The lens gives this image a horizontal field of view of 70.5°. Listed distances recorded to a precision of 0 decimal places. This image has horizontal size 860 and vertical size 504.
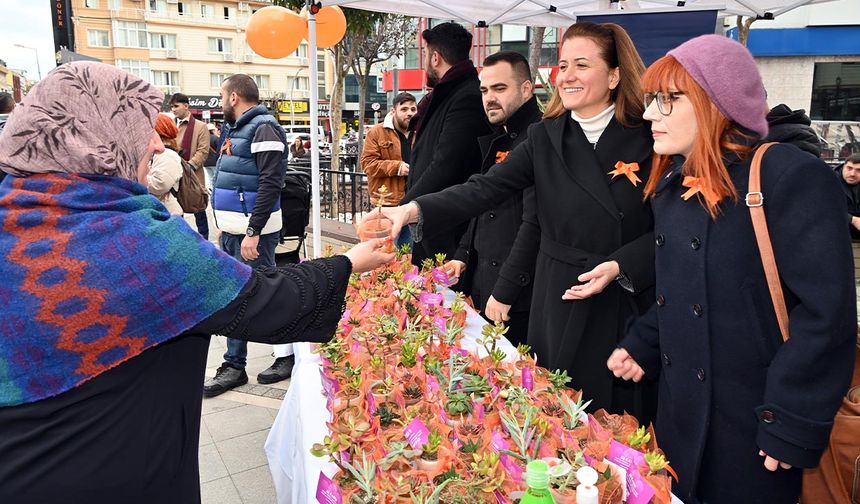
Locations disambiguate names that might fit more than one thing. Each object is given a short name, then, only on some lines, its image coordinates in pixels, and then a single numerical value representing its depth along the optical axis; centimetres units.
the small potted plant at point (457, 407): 157
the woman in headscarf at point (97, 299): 120
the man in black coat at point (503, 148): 298
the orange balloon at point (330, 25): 541
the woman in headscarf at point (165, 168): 503
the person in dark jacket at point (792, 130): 195
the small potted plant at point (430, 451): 136
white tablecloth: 175
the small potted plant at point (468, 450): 139
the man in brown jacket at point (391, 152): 591
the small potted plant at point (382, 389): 166
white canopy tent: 441
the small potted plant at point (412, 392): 168
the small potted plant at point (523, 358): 188
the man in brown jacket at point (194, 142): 800
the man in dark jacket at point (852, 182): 643
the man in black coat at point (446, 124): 343
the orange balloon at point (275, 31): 489
